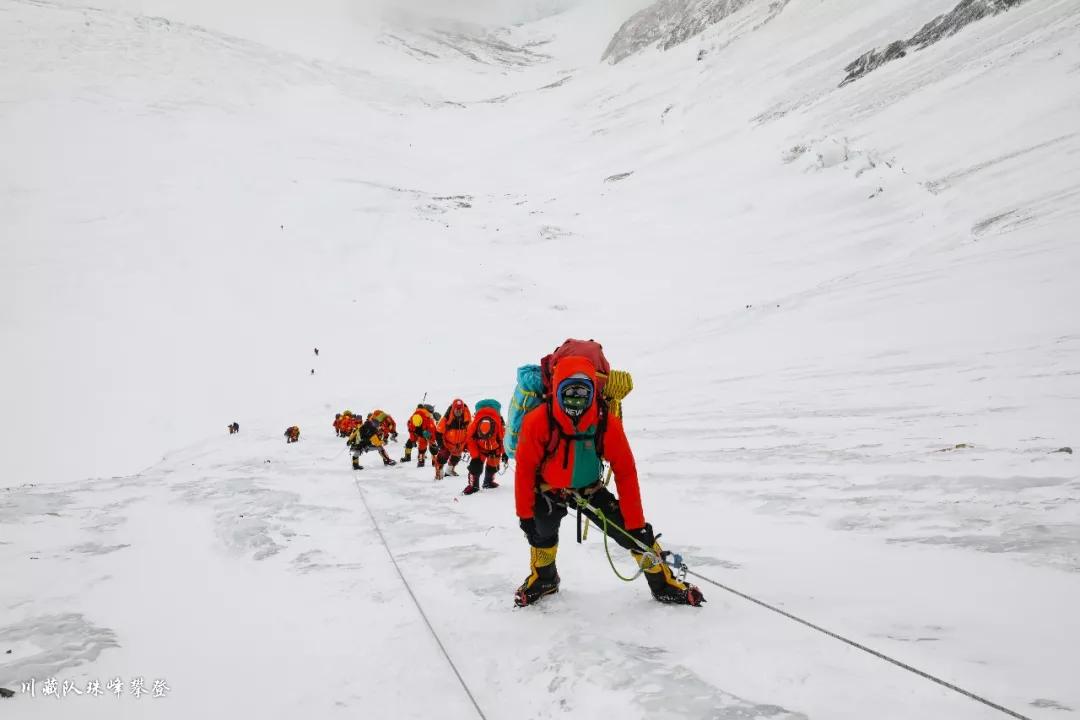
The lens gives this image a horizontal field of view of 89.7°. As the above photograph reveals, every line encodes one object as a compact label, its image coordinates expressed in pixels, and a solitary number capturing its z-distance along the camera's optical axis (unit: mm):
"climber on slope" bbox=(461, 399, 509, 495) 8383
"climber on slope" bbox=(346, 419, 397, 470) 10789
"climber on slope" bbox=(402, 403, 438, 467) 10812
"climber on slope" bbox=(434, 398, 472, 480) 9453
